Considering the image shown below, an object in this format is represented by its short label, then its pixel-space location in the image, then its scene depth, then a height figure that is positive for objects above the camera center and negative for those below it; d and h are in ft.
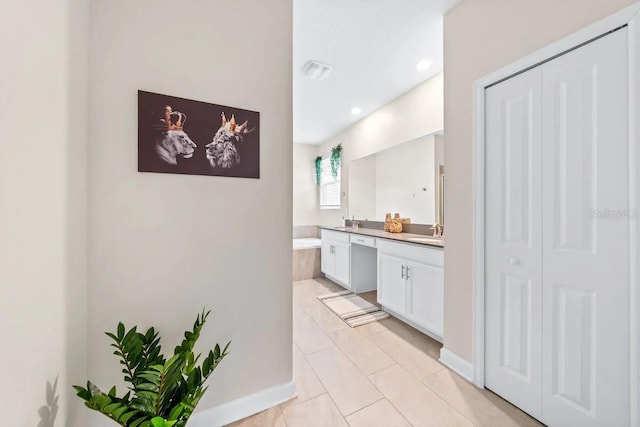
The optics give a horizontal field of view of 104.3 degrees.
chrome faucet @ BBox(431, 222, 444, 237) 8.80 -0.59
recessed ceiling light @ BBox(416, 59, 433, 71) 7.75 +4.73
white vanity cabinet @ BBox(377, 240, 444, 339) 6.86 -2.17
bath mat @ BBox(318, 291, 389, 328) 8.66 -3.65
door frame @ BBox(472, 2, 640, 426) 3.39 +1.69
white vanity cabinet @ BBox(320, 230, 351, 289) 11.45 -2.15
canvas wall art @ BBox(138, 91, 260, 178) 3.96 +1.29
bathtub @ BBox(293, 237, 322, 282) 13.34 -2.67
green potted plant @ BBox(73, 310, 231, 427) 2.47 -1.98
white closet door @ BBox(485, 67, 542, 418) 4.54 -0.53
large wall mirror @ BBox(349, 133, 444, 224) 9.01 +1.37
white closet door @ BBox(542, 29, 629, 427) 3.59 -0.36
